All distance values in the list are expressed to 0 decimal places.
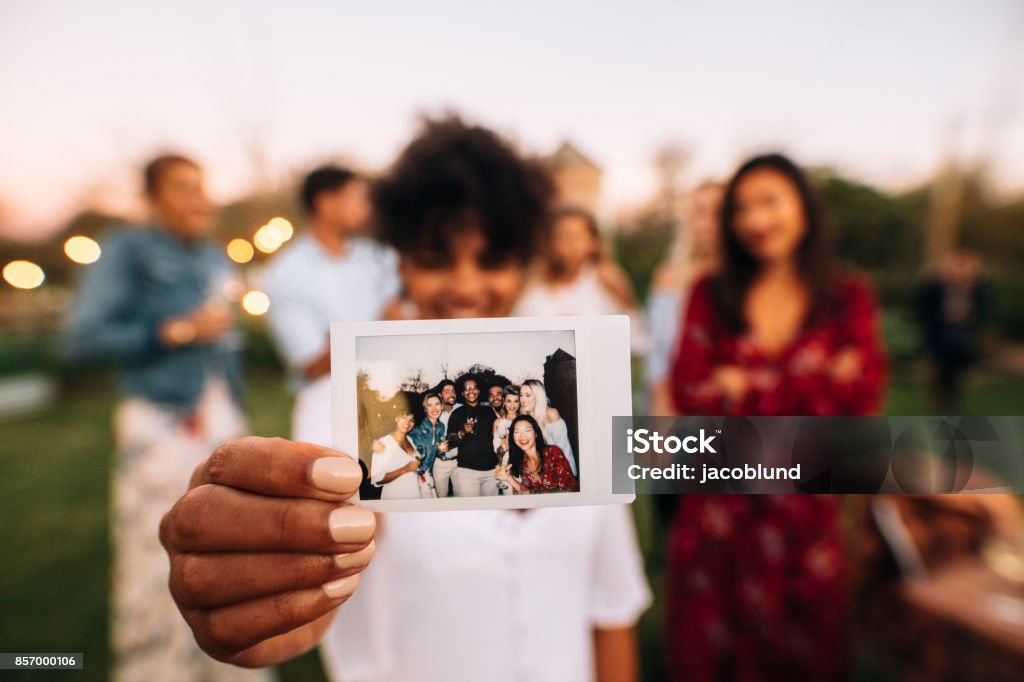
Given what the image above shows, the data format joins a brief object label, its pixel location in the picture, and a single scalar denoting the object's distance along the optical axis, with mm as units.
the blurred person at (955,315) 3727
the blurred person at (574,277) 2120
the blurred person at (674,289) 1870
